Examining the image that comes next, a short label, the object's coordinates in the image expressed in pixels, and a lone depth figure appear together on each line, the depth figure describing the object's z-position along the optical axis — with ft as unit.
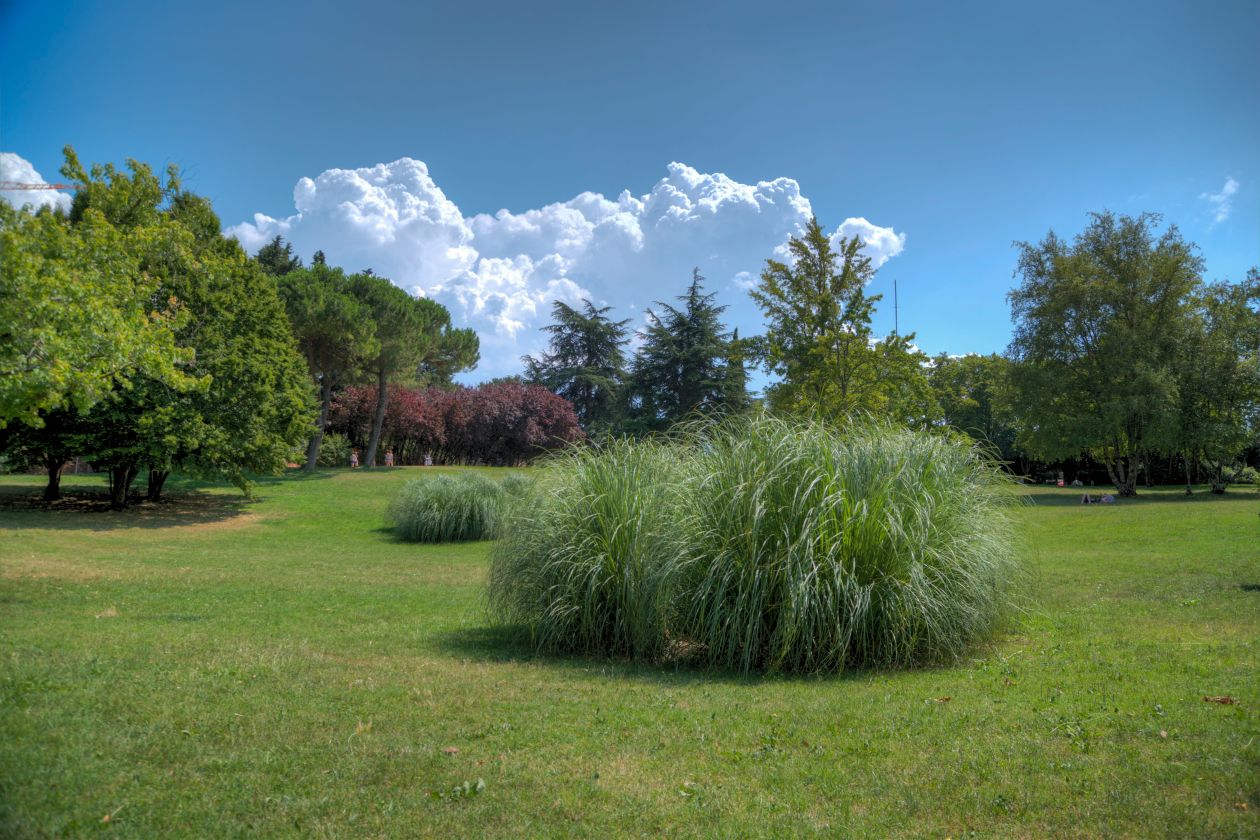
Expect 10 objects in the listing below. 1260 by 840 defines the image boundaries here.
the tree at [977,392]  167.53
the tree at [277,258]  152.66
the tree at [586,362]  167.63
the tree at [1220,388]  104.78
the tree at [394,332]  120.88
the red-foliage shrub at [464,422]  146.82
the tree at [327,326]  109.50
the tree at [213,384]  72.64
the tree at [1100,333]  106.73
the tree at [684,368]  130.72
